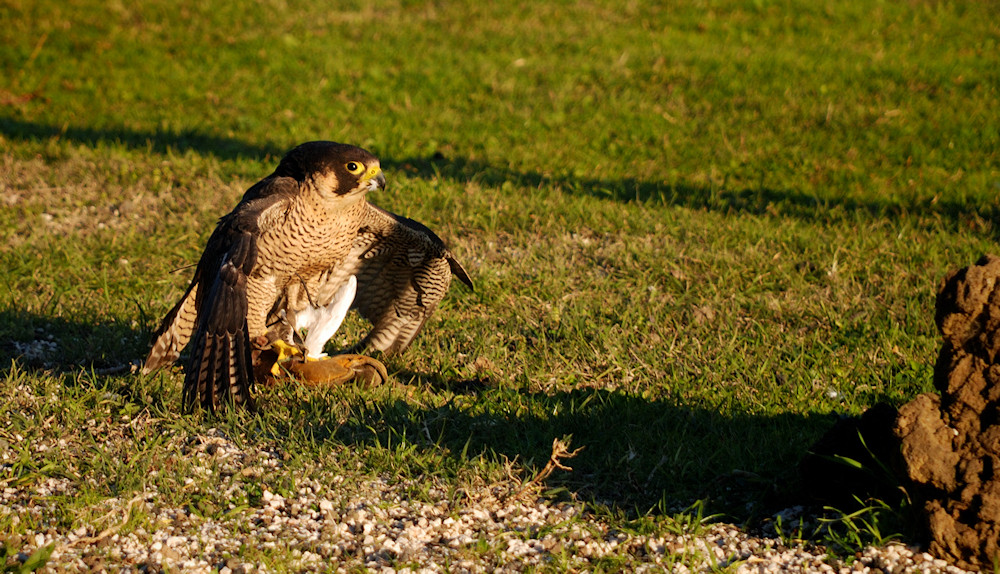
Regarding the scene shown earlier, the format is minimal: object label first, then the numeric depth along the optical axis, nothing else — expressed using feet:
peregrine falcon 26.99
